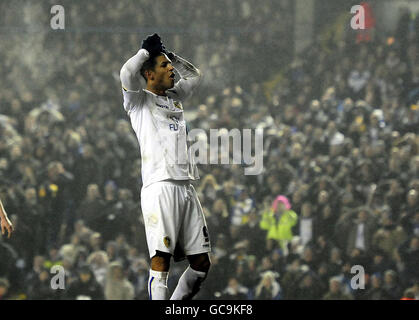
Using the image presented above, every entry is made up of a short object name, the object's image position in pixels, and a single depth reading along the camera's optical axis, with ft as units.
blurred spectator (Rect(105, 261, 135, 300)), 58.70
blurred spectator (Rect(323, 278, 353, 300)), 59.47
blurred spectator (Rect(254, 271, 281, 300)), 60.23
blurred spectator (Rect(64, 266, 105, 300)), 59.93
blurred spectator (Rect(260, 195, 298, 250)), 64.39
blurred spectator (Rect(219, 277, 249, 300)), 59.84
